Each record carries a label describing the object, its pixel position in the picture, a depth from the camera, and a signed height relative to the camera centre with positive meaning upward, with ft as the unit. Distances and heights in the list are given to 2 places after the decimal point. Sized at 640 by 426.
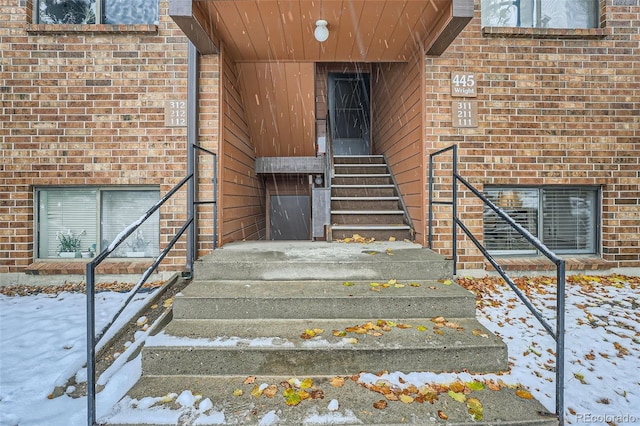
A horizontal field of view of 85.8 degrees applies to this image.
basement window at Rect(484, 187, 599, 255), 14.90 -0.18
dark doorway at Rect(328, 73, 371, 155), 30.96 +9.37
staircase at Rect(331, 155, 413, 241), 15.05 +0.49
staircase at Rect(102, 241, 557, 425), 6.39 -2.92
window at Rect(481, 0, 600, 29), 14.78 +8.75
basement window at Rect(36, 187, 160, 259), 14.23 -0.24
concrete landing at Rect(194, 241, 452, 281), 10.39 -1.66
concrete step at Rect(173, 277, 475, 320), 9.04 -2.40
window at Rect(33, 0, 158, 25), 14.10 +8.25
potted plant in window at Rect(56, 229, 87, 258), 14.25 -1.30
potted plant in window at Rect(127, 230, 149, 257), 14.28 -1.35
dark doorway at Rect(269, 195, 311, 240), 24.90 -0.26
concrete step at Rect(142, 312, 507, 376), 7.55 -3.10
